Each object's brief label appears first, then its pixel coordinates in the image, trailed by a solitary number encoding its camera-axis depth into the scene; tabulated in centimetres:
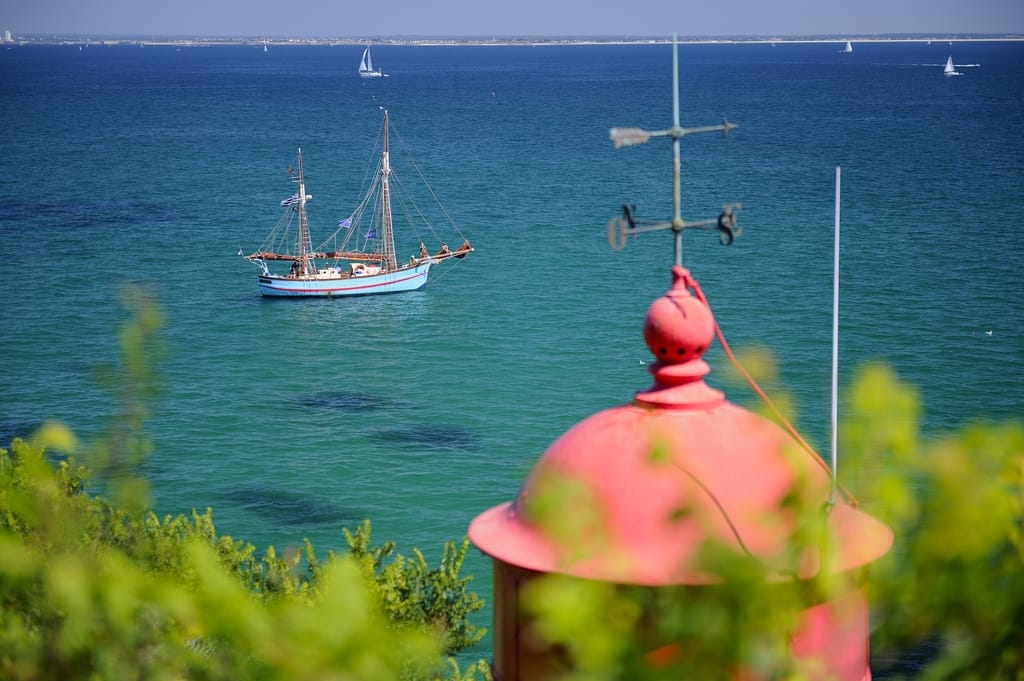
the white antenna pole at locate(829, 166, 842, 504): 1255
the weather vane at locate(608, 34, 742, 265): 1452
